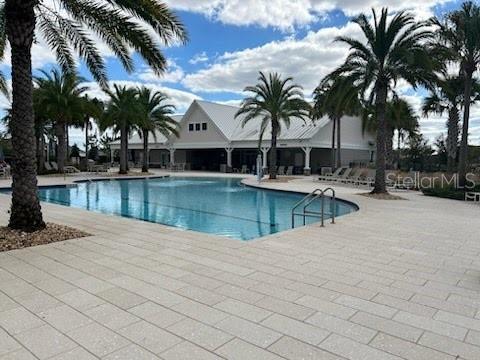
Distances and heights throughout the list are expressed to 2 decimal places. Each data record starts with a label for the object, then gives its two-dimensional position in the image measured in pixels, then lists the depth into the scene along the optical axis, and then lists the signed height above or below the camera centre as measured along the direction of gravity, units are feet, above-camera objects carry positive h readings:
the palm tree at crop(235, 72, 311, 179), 80.00 +11.88
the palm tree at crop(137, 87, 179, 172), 100.58 +12.05
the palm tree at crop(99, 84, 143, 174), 92.07 +11.10
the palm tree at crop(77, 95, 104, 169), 90.17 +11.18
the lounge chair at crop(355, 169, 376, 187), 68.89 -4.02
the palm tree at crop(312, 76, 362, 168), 54.19 +8.94
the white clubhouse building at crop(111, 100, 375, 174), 107.14 +4.52
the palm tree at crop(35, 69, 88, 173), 85.10 +13.22
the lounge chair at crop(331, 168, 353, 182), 75.36 -3.68
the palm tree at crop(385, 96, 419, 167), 90.44 +9.33
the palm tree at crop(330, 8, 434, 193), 49.29 +12.49
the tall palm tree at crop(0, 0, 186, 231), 23.53 +8.64
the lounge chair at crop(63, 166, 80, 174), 100.94 -3.29
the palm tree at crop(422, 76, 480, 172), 69.00 +9.78
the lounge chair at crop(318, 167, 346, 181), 79.13 -3.82
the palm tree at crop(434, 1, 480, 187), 51.06 +15.40
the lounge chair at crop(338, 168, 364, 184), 72.22 -3.78
